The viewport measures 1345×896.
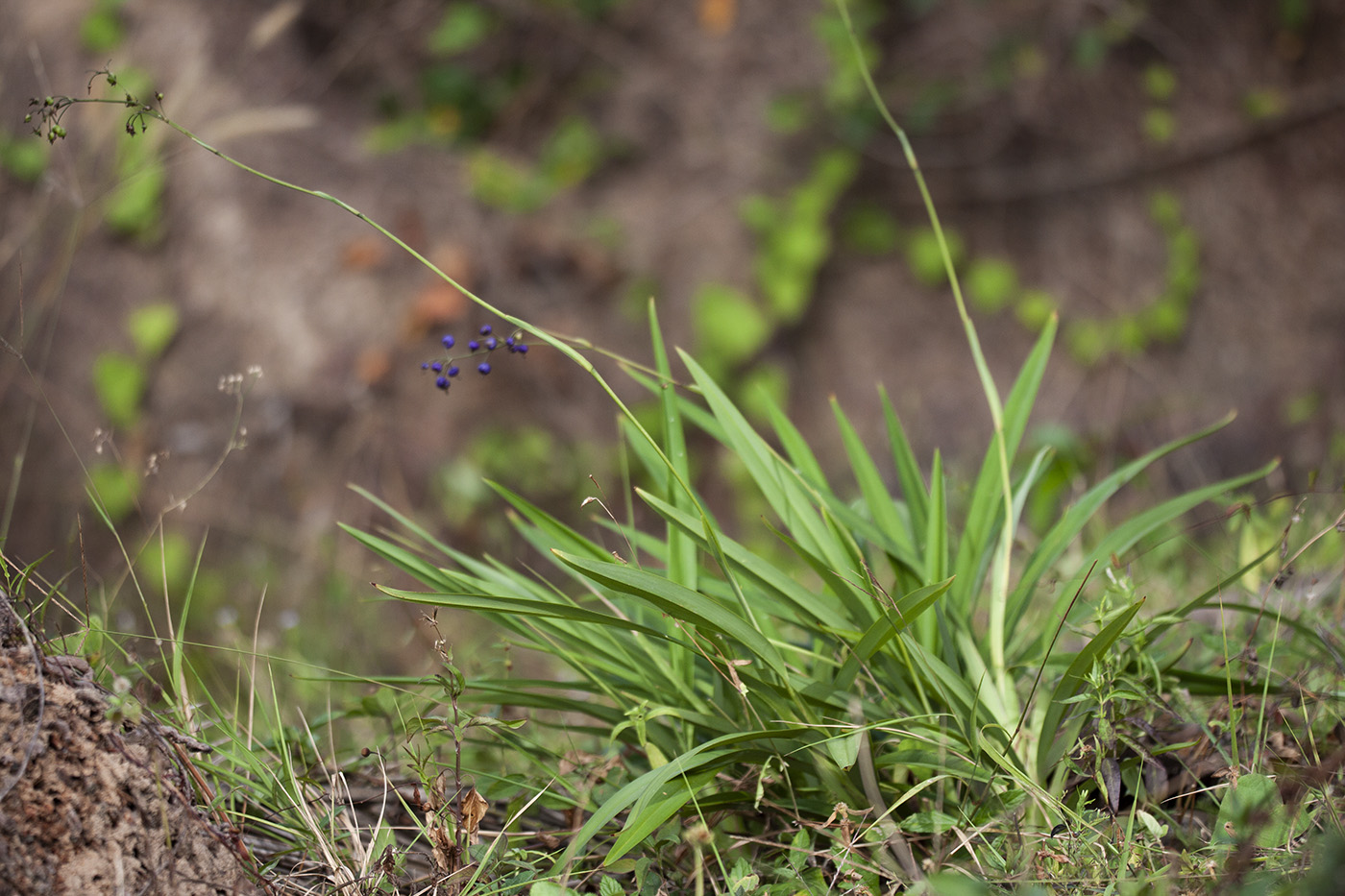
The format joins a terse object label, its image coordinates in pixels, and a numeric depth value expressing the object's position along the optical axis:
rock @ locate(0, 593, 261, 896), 1.68
